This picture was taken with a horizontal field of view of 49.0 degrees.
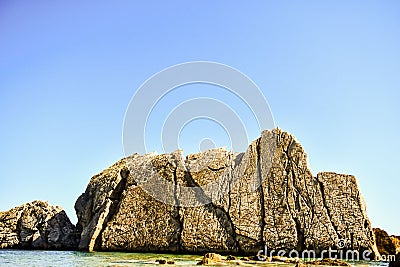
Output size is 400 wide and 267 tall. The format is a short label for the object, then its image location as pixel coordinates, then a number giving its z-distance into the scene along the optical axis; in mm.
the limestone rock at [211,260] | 26688
